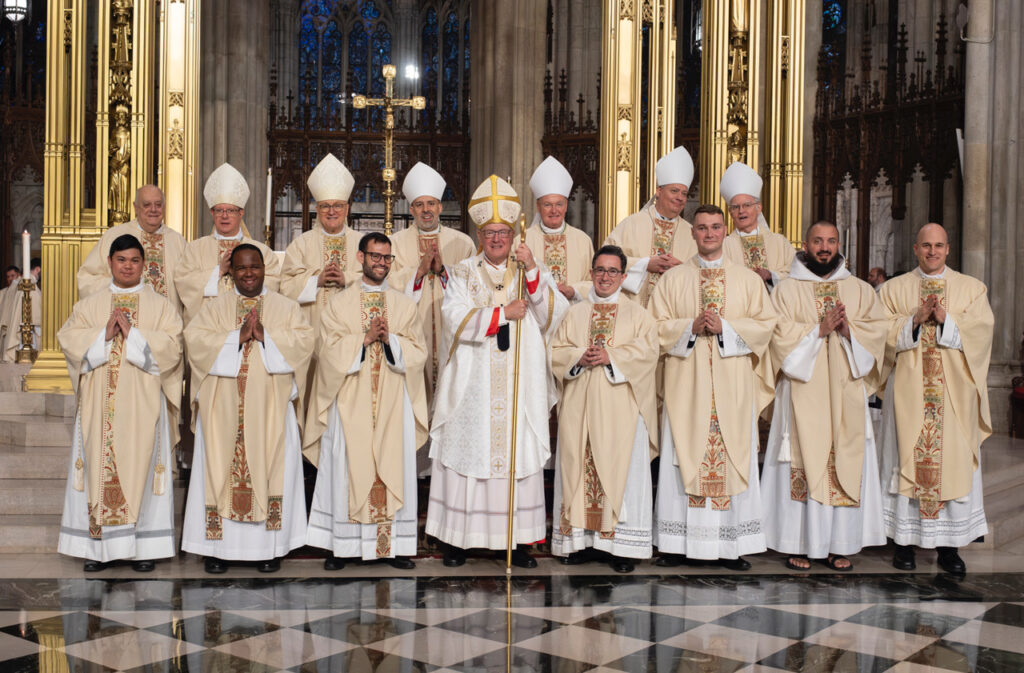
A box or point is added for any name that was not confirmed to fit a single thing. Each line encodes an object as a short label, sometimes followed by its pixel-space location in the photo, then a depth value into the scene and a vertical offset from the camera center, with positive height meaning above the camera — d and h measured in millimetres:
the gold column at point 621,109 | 9234 +1629
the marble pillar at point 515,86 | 15695 +3080
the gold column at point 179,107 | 9086 +1612
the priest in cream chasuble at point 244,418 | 6410 -588
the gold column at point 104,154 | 8727 +1170
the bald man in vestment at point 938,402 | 6793 -492
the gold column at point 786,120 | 9266 +1562
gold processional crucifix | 10531 +1905
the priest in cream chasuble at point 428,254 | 7372 +385
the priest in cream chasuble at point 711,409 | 6605 -525
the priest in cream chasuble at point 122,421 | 6324 -601
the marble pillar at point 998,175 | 11312 +1394
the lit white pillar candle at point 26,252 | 8938 +440
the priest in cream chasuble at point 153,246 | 7262 +414
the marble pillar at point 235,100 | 16391 +2998
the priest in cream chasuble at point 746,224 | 7434 +594
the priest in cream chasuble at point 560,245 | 7469 +452
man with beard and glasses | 6535 -600
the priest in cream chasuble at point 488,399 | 6551 -480
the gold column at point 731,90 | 9211 +1780
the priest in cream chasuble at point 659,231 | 7445 +557
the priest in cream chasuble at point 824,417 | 6684 -573
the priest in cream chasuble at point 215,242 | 7285 +434
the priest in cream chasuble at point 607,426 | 6555 -627
